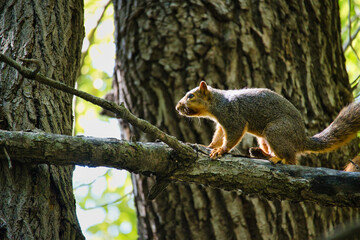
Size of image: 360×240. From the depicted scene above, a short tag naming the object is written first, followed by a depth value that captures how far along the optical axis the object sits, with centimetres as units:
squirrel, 671
